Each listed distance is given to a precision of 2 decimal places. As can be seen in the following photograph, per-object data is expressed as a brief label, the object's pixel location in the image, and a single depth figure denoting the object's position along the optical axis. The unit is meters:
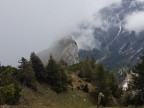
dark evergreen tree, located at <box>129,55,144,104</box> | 21.83
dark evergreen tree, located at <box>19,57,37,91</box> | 23.01
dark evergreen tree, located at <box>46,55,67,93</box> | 25.74
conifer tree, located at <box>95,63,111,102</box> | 27.00
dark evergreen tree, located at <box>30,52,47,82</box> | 25.28
